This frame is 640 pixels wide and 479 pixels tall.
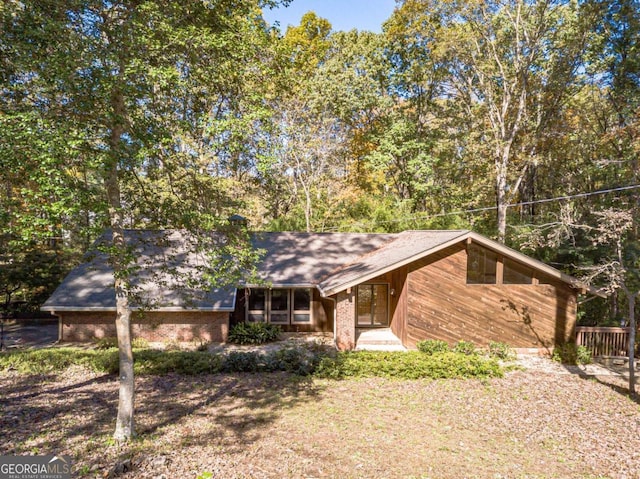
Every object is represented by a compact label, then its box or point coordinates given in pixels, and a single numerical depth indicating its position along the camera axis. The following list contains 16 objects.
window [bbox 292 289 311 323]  19.33
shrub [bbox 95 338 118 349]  15.67
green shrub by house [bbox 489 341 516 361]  15.33
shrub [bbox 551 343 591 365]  15.02
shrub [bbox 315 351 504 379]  13.12
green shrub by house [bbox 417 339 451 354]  15.10
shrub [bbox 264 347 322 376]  13.29
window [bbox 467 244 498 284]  15.99
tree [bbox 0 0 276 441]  6.73
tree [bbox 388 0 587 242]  21.45
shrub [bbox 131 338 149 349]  15.88
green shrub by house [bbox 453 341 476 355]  15.23
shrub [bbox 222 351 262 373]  13.49
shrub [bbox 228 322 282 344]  17.02
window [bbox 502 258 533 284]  16.02
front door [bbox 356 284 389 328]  19.25
